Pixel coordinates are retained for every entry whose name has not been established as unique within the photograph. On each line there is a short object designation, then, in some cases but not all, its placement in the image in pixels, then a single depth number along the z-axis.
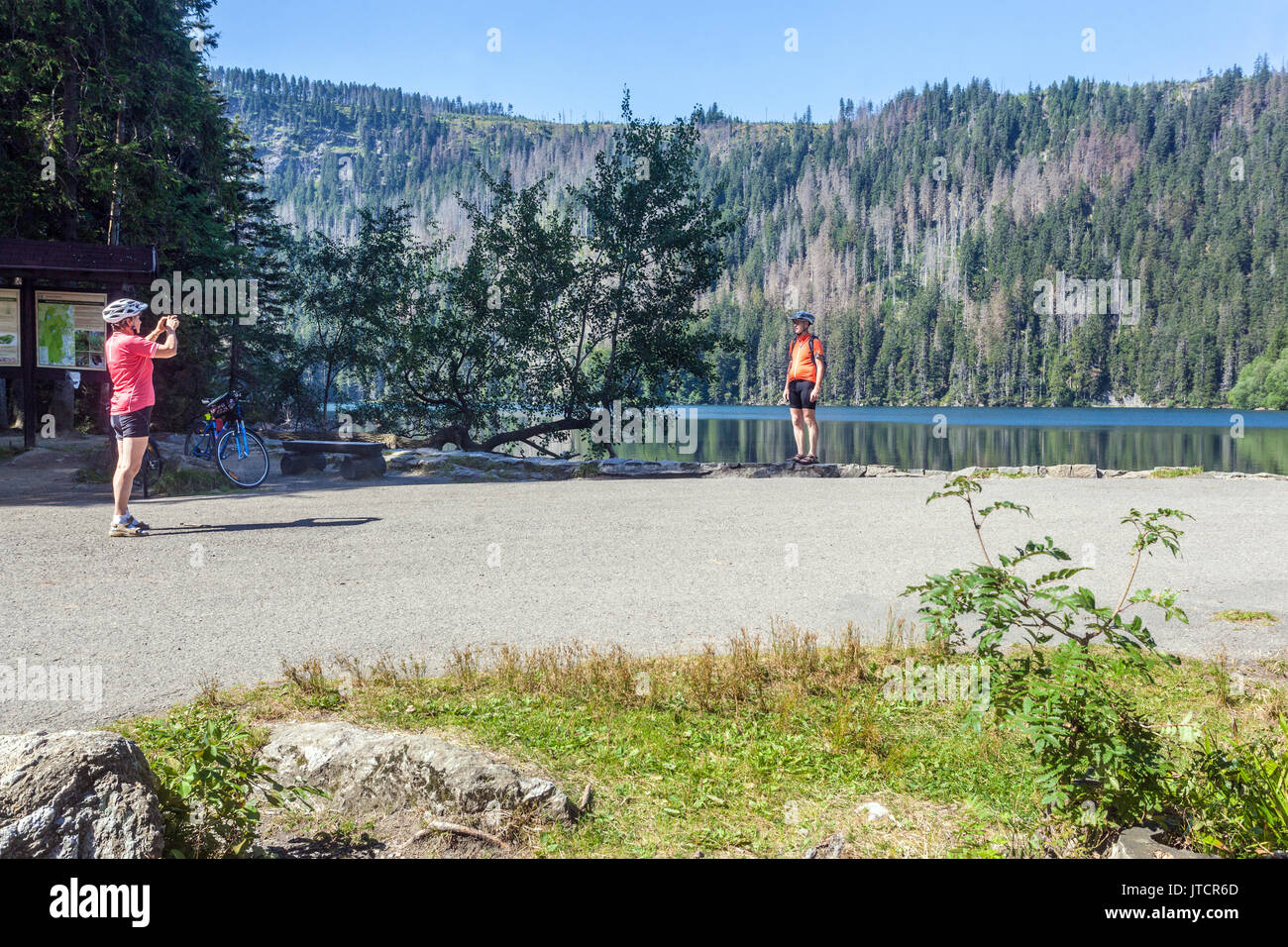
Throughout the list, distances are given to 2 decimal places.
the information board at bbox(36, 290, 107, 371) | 19.41
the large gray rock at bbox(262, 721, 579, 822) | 3.92
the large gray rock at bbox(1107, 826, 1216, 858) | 3.35
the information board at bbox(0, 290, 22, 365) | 19.22
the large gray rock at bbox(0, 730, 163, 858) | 3.02
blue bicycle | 16.17
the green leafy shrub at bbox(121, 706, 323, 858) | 3.38
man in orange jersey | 18.83
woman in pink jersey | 10.47
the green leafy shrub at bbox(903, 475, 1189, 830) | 3.55
